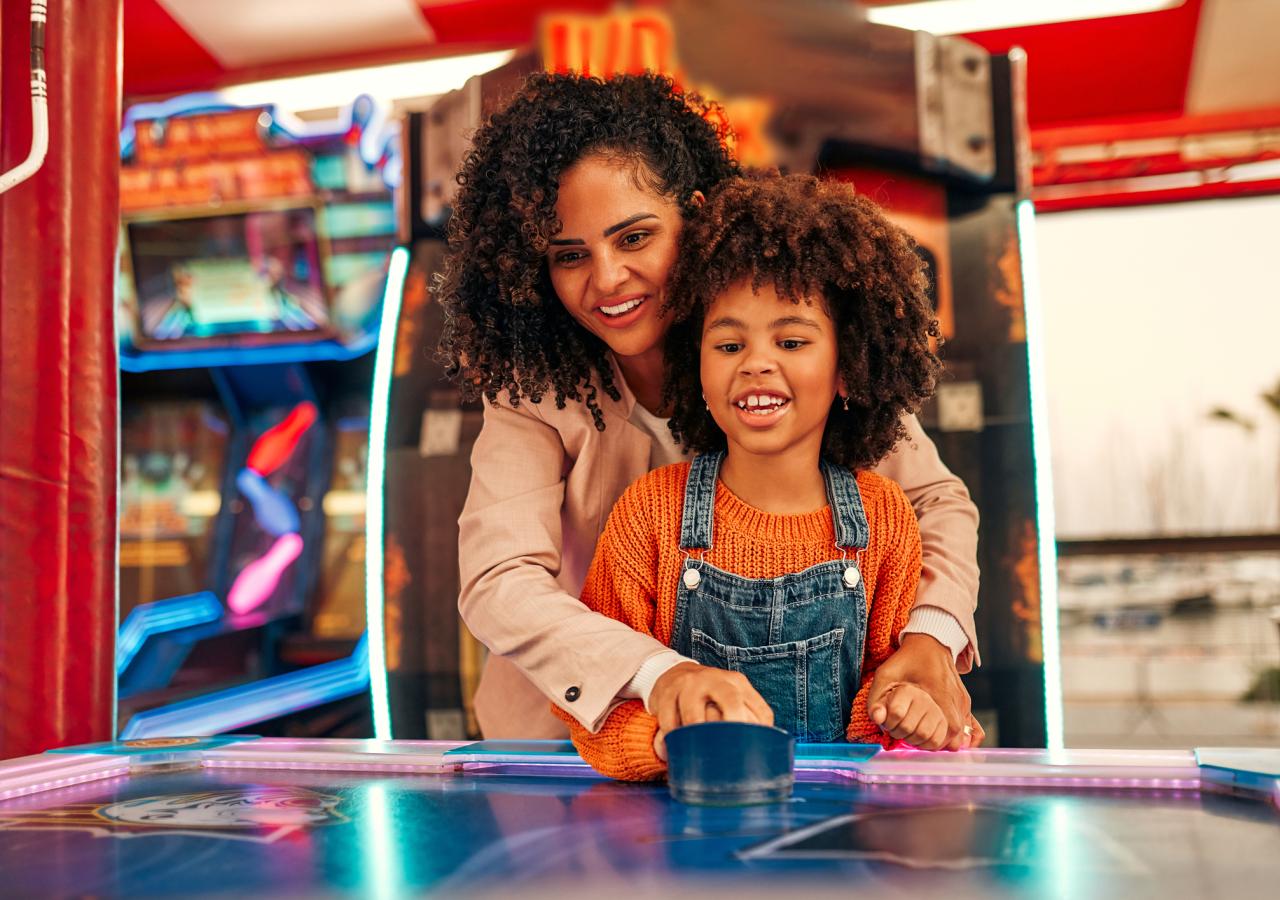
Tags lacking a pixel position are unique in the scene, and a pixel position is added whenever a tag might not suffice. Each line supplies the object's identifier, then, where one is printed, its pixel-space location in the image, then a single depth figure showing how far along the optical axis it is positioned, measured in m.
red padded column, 1.19
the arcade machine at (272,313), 3.24
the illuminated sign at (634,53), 1.78
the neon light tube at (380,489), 1.74
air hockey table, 0.52
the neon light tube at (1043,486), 1.59
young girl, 1.00
